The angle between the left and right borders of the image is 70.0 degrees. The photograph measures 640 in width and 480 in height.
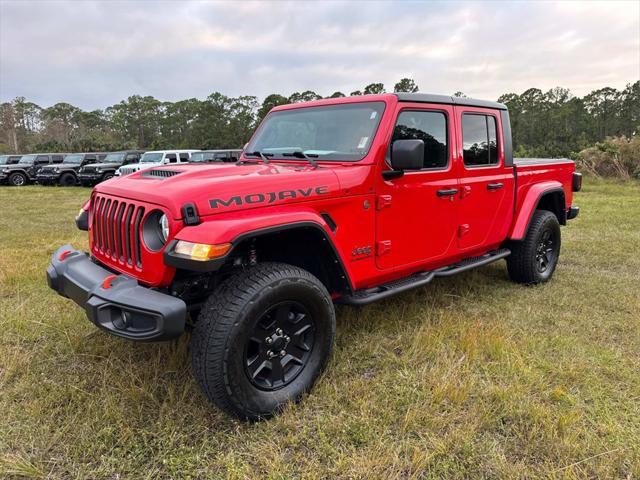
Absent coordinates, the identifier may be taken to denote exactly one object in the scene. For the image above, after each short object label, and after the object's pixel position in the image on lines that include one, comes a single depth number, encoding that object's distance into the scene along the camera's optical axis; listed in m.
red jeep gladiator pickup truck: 2.32
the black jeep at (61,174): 19.61
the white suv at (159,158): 16.84
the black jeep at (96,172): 18.88
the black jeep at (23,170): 20.45
